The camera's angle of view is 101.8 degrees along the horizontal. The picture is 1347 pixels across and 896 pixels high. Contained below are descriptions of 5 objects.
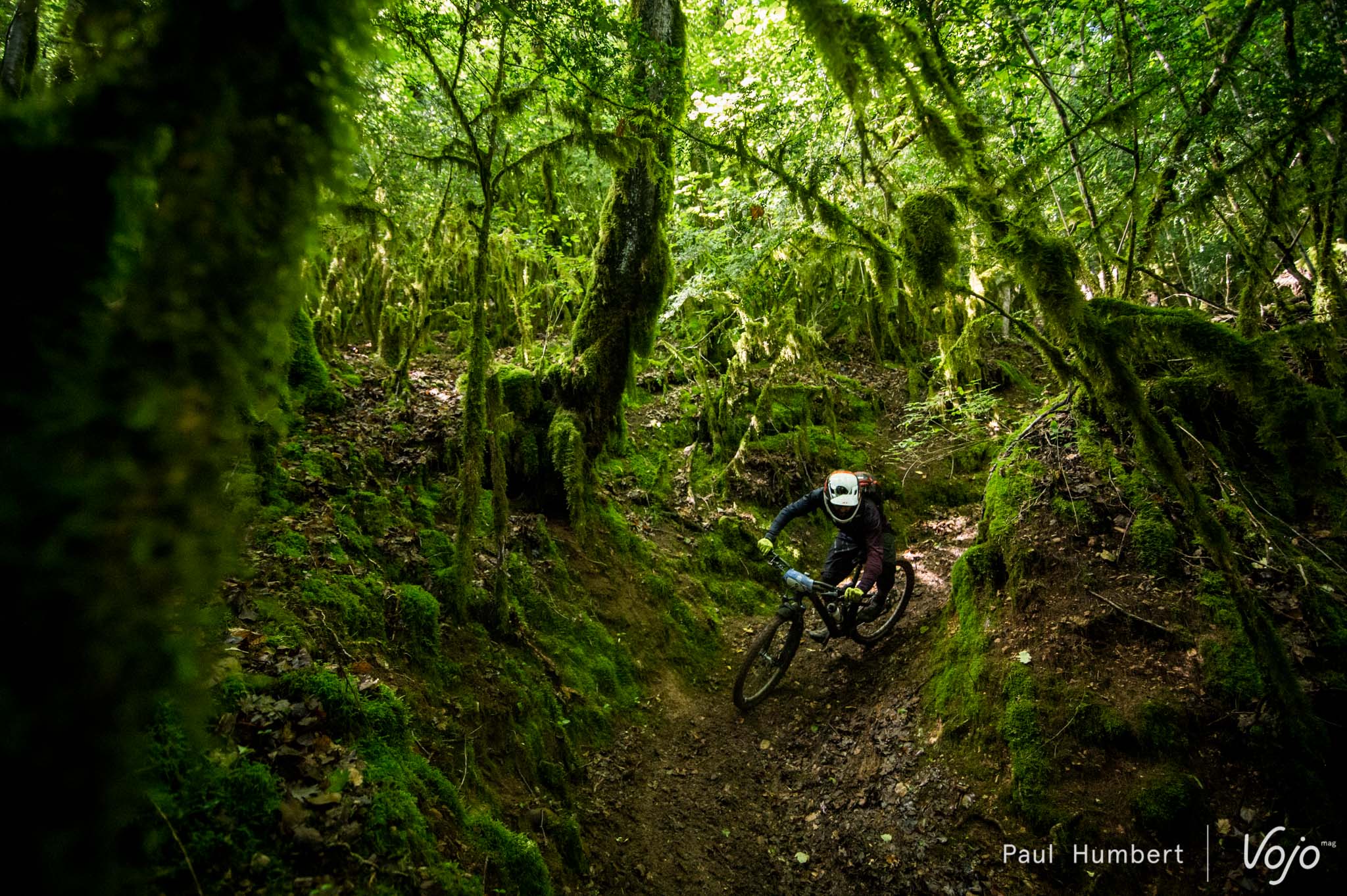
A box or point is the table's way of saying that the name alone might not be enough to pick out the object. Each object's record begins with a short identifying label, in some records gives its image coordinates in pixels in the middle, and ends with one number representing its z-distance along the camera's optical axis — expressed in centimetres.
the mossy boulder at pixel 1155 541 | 478
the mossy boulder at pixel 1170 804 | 366
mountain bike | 645
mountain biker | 650
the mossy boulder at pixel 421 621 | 444
